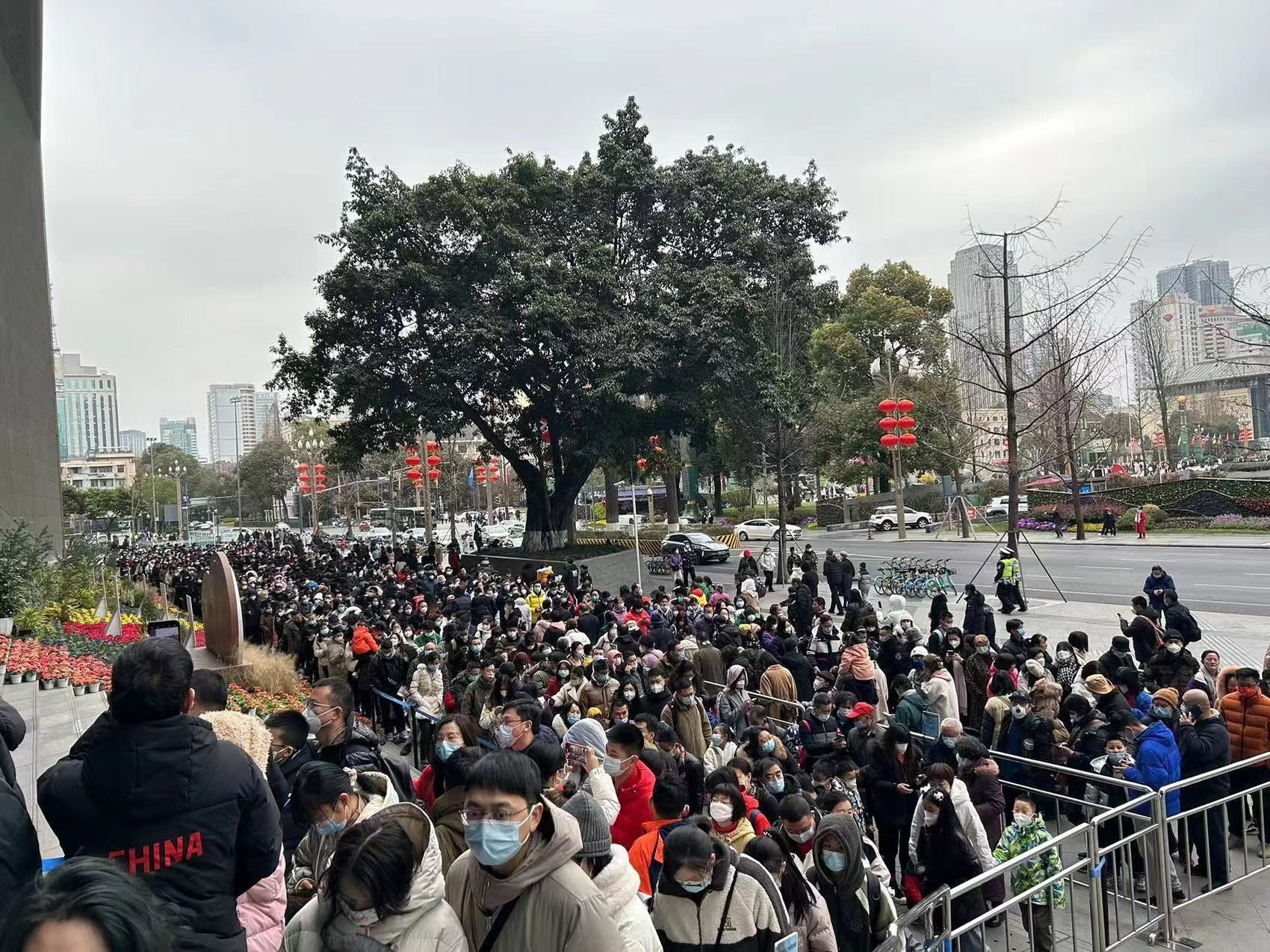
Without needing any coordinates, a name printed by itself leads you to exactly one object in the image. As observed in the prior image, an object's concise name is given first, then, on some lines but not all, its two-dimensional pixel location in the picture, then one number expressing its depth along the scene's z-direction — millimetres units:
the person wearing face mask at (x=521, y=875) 2551
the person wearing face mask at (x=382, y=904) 2572
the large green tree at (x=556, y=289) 27406
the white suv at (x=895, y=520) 48500
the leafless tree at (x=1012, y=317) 14836
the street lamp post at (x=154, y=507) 79050
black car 34306
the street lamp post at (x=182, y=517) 58250
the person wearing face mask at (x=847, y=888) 4332
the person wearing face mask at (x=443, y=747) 5773
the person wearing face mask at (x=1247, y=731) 7030
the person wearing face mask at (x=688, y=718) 7465
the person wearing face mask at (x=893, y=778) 6320
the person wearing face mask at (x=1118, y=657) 9383
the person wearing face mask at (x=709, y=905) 3551
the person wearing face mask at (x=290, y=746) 4992
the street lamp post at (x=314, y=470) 49906
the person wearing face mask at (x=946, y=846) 5352
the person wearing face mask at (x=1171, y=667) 8516
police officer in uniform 18234
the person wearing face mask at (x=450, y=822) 4254
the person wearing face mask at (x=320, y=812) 3494
